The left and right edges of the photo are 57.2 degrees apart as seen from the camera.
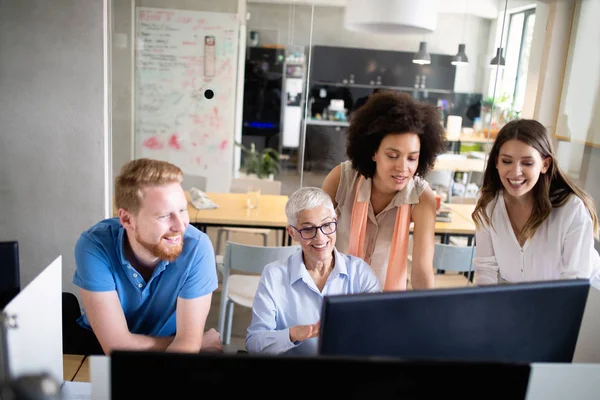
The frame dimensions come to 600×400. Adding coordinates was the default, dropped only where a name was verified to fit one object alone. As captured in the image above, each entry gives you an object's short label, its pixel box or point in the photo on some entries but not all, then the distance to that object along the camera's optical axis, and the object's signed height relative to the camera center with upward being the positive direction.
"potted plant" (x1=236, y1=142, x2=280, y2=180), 3.83 -0.48
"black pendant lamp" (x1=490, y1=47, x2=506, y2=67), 3.72 +0.33
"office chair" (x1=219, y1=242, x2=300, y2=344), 2.87 -0.91
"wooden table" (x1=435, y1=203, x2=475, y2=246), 3.63 -0.76
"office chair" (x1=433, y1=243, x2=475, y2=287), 3.15 -0.86
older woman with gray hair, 1.76 -0.57
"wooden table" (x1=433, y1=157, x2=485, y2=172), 3.94 -0.40
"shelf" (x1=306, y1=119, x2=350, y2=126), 3.81 -0.17
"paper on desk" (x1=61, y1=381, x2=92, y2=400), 1.37 -0.77
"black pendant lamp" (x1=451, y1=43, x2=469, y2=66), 3.71 +0.33
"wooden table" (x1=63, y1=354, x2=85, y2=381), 1.52 -0.80
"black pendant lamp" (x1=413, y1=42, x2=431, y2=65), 3.73 +0.32
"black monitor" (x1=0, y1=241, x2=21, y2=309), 1.19 -0.42
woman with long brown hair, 1.95 -0.38
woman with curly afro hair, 2.02 -0.33
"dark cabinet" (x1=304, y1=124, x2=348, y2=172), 3.83 -0.34
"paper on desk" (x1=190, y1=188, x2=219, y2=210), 3.61 -0.73
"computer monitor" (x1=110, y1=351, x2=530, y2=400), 0.72 -0.36
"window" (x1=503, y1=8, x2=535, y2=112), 3.65 +0.38
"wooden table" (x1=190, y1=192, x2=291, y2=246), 3.45 -0.77
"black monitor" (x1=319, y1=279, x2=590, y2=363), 0.93 -0.38
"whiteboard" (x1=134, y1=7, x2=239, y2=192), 3.52 +0.01
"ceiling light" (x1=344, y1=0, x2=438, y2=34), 2.54 +0.41
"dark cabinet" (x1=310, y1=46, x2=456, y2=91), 3.65 +0.22
